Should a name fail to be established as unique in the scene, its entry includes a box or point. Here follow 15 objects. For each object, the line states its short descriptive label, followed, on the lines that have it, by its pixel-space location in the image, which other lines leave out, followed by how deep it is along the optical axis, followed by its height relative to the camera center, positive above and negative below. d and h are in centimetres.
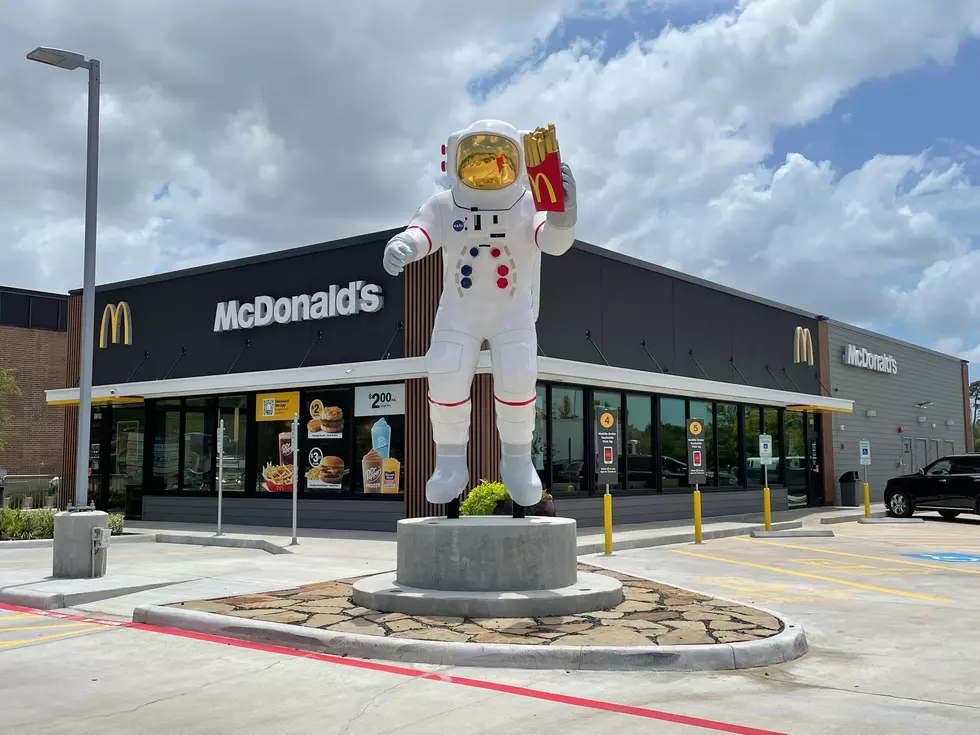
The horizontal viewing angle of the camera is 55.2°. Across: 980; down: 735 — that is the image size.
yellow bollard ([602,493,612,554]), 1438 -71
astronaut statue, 916 +181
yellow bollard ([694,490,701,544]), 1644 -91
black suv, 2211 -60
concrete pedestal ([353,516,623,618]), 828 -100
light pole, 1123 +250
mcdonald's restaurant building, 1819 +171
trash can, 2819 -67
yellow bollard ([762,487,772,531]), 1838 -81
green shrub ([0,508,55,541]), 1719 -101
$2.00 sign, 1820 +134
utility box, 1112 -90
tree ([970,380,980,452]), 8318 +597
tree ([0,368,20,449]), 3008 +261
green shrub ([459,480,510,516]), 1306 -44
